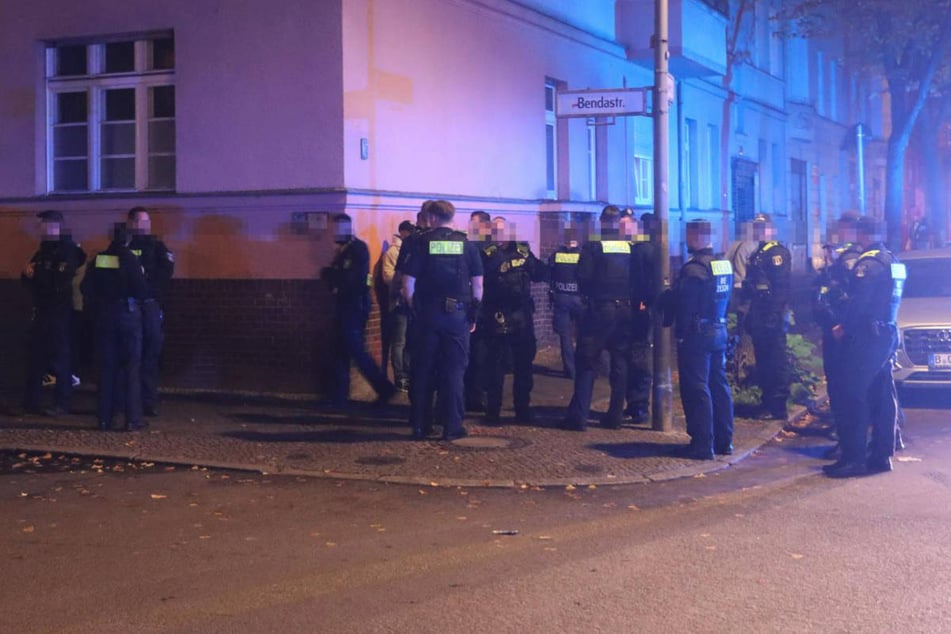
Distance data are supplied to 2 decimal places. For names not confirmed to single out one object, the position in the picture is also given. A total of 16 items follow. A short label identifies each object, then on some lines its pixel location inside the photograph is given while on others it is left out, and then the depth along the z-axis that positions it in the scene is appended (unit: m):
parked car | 12.34
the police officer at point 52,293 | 11.27
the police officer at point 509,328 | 11.21
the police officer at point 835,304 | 9.57
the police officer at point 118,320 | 10.43
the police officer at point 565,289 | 12.13
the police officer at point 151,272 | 11.03
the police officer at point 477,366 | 11.81
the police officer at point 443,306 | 10.07
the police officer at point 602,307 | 10.78
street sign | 10.98
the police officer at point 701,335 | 9.50
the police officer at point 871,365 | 9.16
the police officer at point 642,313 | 11.03
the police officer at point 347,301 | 11.94
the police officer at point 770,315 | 11.46
